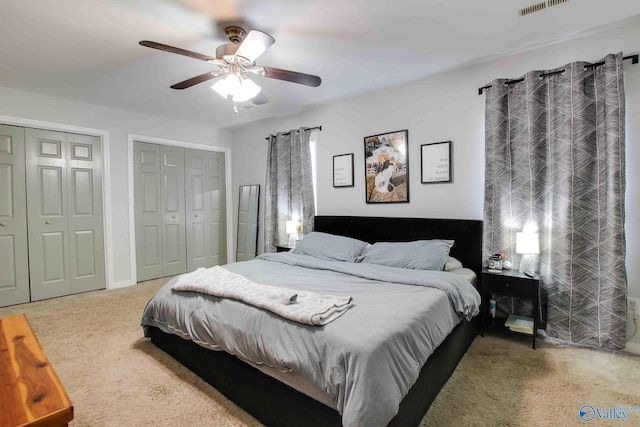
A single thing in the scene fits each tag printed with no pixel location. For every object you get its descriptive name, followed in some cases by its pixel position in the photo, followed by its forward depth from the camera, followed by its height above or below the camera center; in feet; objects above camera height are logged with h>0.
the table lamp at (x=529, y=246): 8.07 -1.14
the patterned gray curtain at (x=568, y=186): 7.36 +0.44
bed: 4.18 -2.57
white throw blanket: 5.11 -1.77
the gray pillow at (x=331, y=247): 10.36 -1.47
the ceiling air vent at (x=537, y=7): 6.45 +4.21
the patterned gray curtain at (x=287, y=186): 13.44 +0.91
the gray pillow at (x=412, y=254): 8.63 -1.48
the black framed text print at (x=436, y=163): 10.05 +1.39
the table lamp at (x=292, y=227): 13.44 -0.95
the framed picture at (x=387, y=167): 10.94 +1.39
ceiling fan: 6.56 +3.12
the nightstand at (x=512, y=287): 7.80 -2.19
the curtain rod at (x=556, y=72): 7.32 +3.44
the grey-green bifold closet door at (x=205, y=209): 15.96 -0.14
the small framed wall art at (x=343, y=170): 12.38 +1.42
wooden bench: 3.02 -2.03
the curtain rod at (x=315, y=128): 13.18 +3.34
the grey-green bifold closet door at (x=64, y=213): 11.78 -0.23
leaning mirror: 15.98 -0.87
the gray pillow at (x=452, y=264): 8.79 -1.76
